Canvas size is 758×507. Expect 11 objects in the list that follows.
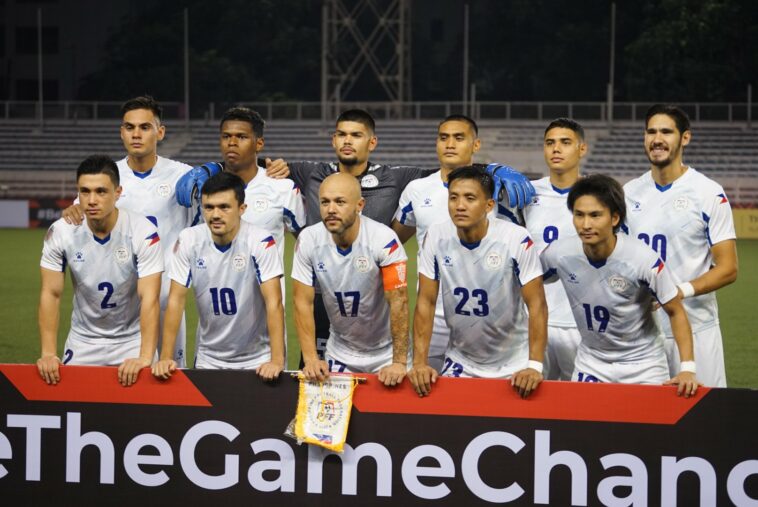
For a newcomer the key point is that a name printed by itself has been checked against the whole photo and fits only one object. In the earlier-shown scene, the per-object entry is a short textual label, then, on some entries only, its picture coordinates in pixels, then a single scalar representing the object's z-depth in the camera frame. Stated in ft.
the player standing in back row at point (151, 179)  22.22
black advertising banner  15.49
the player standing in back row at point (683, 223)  20.01
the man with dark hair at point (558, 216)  21.02
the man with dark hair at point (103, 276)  19.10
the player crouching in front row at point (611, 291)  17.47
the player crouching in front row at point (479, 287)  17.95
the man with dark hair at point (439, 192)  21.84
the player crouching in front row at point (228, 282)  18.92
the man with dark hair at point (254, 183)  22.22
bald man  18.34
